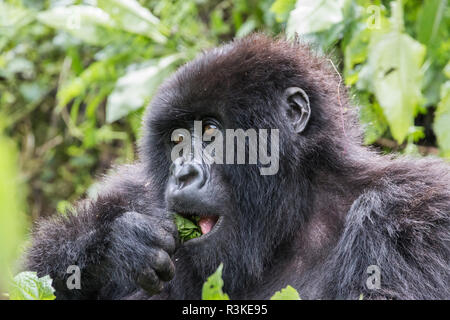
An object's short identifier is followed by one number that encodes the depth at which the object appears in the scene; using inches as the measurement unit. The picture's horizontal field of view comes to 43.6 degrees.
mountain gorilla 77.3
